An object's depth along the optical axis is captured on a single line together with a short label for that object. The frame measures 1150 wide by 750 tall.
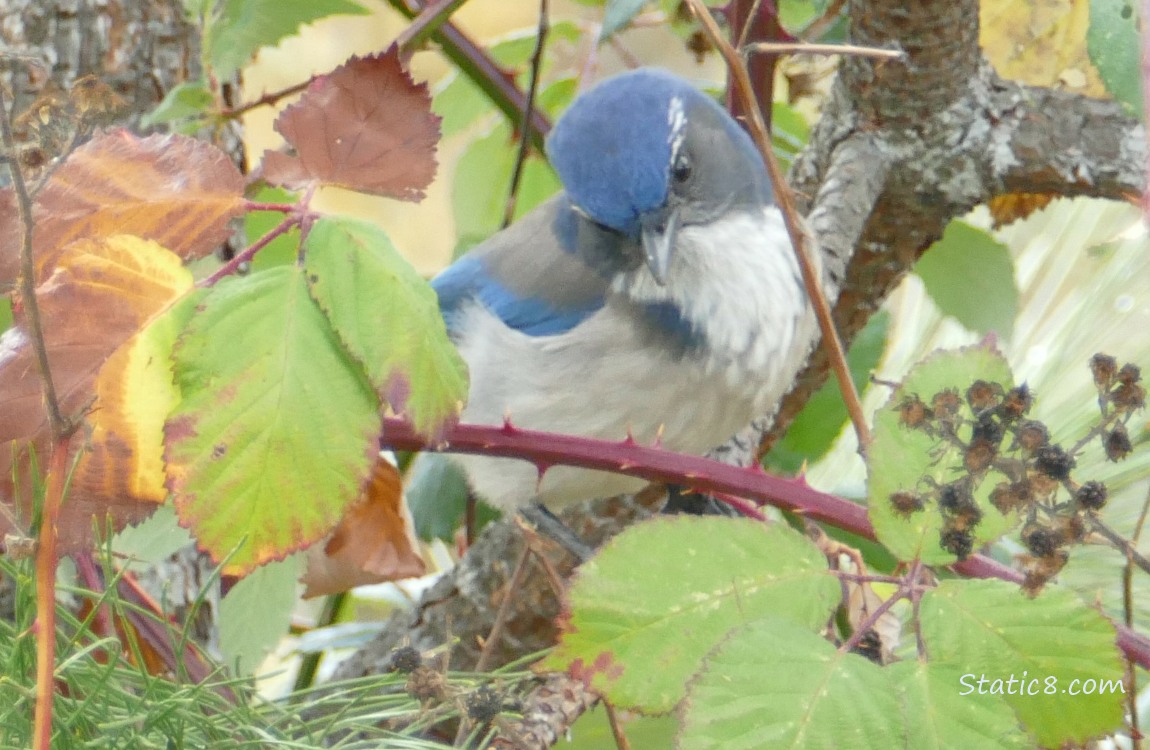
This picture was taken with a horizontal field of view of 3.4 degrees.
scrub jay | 3.82
